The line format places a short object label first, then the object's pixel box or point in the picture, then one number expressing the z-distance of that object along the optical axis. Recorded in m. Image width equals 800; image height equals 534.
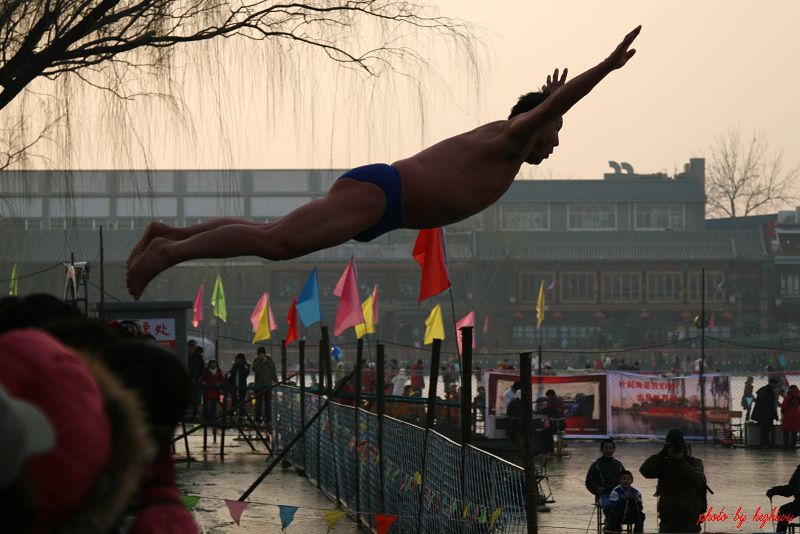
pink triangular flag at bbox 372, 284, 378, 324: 24.47
